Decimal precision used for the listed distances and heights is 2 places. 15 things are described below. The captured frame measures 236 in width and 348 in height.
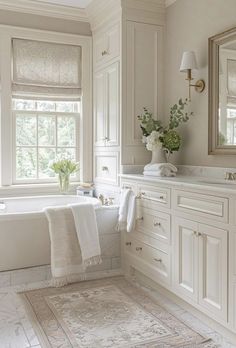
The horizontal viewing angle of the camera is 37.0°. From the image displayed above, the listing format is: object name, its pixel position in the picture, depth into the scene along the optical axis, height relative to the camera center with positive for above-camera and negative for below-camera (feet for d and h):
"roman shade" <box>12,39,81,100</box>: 12.37 +3.19
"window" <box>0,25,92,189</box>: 12.30 +2.06
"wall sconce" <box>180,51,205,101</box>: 9.49 +2.54
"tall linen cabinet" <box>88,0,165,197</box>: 11.00 +2.75
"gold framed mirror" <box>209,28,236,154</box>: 8.77 +1.67
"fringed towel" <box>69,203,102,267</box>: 9.75 -2.06
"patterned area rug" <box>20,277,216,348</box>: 6.91 -3.55
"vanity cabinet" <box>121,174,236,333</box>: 6.72 -1.89
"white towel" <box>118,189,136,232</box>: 9.93 -1.50
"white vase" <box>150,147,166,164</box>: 10.62 +0.07
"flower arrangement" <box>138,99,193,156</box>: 10.39 +0.83
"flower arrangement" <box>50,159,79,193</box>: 12.76 -0.41
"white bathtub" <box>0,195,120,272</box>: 9.50 -2.18
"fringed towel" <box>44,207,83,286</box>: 9.64 -2.41
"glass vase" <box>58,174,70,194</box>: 12.82 -0.82
